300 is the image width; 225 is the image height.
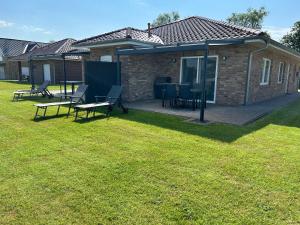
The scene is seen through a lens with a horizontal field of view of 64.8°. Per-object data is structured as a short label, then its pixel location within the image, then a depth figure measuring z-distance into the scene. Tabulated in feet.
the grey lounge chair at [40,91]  41.98
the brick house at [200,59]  34.01
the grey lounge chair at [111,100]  26.76
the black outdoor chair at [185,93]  31.48
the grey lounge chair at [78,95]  28.48
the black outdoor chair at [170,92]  33.45
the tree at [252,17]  153.79
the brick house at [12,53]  105.25
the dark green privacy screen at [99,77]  35.66
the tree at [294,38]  106.52
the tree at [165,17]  187.01
